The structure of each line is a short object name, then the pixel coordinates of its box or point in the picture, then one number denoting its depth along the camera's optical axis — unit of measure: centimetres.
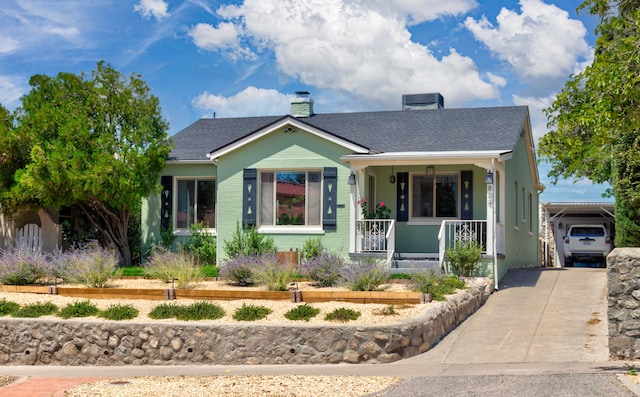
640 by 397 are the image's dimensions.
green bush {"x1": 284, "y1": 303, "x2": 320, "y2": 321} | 1190
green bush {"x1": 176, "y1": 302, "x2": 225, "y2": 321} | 1219
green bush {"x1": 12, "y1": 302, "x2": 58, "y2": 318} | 1285
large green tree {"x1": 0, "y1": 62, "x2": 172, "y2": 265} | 1859
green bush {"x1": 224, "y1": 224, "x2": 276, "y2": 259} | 1862
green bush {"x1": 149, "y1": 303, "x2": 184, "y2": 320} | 1233
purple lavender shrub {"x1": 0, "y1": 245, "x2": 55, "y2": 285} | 1541
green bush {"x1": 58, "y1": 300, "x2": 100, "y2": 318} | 1265
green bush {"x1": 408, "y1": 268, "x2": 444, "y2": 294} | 1362
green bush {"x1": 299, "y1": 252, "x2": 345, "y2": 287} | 1488
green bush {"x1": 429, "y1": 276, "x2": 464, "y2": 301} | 1330
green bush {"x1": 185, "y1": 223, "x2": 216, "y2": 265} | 2003
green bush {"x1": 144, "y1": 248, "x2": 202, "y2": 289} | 1484
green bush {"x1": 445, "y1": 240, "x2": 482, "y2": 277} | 1655
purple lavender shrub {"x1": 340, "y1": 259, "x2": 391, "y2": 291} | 1373
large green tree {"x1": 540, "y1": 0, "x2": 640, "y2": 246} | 1089
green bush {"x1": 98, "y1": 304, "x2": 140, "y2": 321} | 1233
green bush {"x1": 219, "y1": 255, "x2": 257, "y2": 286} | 1516
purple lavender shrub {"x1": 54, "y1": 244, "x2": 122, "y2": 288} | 1484
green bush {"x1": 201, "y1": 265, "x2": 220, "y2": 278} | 1770
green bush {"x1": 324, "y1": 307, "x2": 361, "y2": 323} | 1173
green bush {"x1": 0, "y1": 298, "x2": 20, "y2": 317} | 1303
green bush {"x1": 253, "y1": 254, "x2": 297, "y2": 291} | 1404
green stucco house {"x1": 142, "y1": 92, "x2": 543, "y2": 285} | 1803
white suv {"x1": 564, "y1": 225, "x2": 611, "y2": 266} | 2736
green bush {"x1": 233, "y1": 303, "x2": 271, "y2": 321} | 1205
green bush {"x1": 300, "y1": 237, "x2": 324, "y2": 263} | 1836
